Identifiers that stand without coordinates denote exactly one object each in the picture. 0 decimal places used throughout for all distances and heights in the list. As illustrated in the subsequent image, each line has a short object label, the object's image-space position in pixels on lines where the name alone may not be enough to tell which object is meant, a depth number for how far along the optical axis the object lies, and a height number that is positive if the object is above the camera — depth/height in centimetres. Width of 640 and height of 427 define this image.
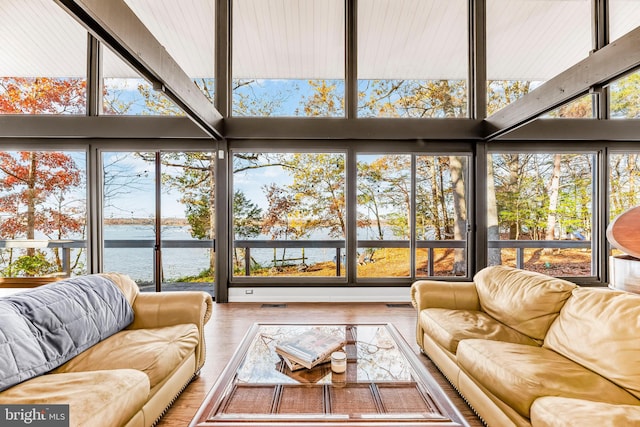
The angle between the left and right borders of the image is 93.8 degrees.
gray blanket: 145 -61
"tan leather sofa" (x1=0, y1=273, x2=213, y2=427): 130 -81
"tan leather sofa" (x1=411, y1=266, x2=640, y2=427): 139 -83
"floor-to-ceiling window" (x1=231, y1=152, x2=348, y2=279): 456 +3
